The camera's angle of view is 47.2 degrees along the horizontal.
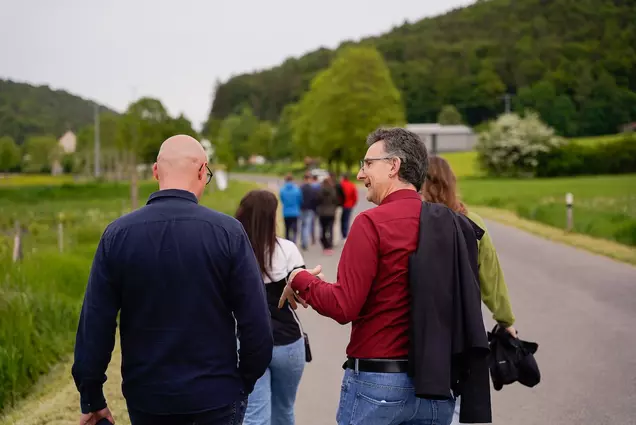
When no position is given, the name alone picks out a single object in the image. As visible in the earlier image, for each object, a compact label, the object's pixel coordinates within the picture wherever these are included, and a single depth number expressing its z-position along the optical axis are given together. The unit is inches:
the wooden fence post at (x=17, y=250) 485.8
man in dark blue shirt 106.3
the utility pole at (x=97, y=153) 2094.7
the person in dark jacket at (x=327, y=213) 650.8
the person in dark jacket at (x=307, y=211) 681.6
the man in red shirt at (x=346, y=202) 730.8
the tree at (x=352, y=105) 2561.5
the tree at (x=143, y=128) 1224.8
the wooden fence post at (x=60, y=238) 579.0
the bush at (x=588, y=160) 2391.9
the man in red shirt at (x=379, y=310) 108.5
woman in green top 162.9
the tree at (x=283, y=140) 4564.7
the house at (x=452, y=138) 4650.6
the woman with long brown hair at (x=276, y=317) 163.0
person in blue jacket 647.1
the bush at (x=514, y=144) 2397.9
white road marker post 770.8
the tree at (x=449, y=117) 5523.6
